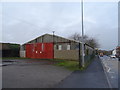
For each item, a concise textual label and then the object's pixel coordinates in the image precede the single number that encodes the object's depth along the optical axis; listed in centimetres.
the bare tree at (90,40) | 4244
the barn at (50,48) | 1675
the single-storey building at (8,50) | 2216
